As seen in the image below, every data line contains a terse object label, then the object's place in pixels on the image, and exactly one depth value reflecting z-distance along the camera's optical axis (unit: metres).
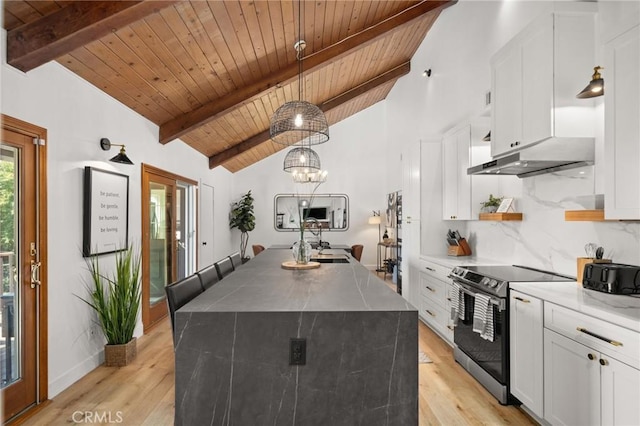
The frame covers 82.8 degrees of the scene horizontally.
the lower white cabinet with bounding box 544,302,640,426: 1.59
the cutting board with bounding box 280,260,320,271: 2.94
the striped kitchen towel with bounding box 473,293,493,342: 2.64
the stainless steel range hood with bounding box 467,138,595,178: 2.39
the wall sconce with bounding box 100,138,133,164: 3.21
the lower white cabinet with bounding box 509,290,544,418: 2.19
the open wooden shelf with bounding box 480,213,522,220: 3.37
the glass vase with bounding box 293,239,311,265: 3.08
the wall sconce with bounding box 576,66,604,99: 2.08
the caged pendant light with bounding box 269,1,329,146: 2.84
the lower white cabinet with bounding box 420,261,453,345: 3.68
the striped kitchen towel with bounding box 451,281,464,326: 3.09
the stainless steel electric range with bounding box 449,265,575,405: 2.52
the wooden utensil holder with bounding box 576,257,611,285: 2.35
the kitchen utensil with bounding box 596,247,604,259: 2.31
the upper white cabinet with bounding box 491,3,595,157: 2.35
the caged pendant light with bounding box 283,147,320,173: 4.49
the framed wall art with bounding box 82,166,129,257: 2.97
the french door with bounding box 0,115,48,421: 2.28
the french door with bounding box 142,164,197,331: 4.11
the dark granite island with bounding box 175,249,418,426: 1.63
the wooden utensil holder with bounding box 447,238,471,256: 4.30
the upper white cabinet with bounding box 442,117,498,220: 3.77
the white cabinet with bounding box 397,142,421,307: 4.74
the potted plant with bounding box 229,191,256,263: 8.33
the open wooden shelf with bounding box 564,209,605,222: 2.13
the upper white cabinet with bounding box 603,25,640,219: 1.80
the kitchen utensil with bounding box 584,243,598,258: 2.46
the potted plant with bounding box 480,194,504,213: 3.73
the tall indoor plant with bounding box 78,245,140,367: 3.07
